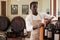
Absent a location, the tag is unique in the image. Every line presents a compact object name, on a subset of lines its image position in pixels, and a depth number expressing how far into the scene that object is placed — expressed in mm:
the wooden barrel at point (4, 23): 4703
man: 1855
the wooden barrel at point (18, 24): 4462
